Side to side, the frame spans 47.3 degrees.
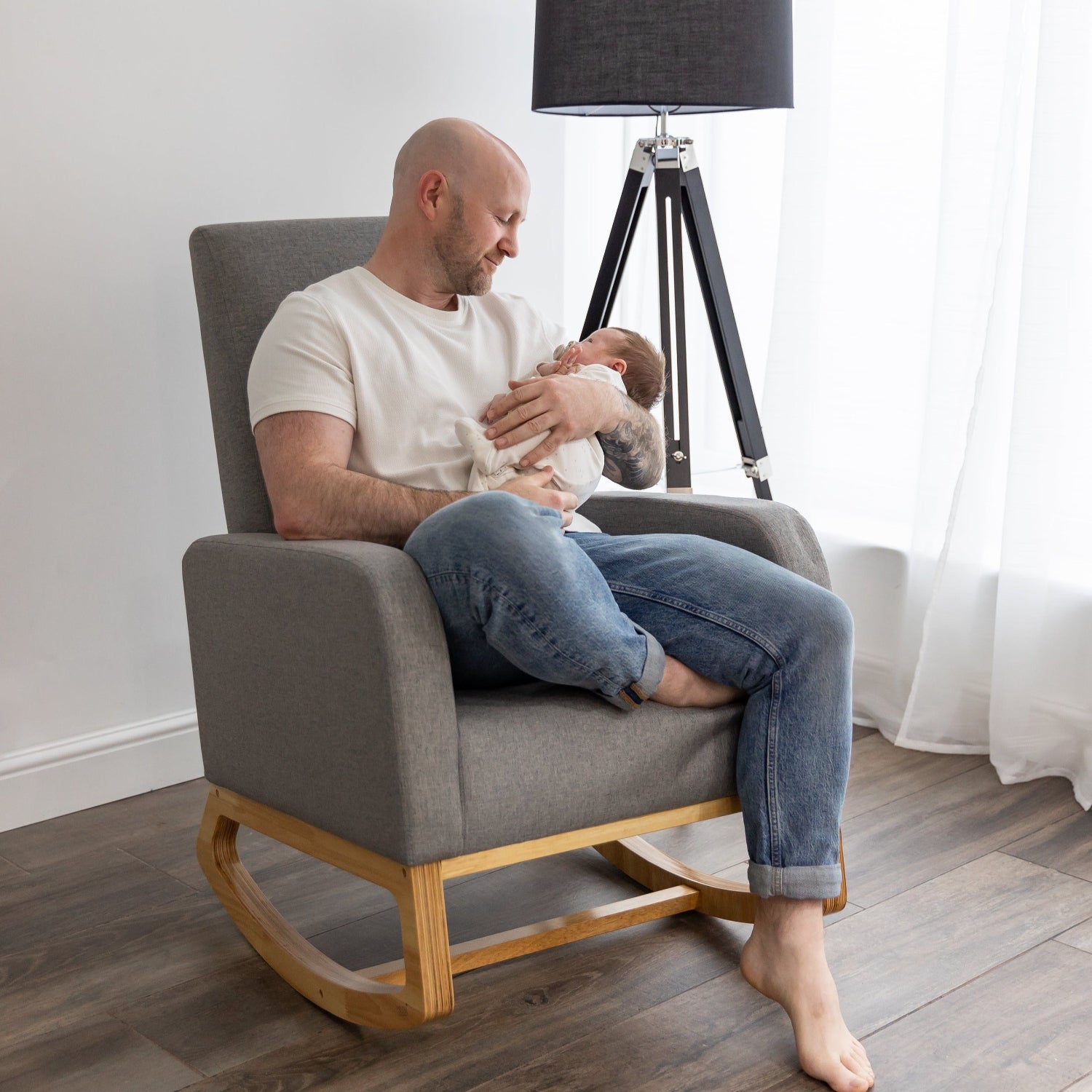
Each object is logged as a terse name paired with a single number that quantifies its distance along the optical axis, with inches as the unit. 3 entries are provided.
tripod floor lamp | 83.9
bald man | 55.0
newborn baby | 66.4
